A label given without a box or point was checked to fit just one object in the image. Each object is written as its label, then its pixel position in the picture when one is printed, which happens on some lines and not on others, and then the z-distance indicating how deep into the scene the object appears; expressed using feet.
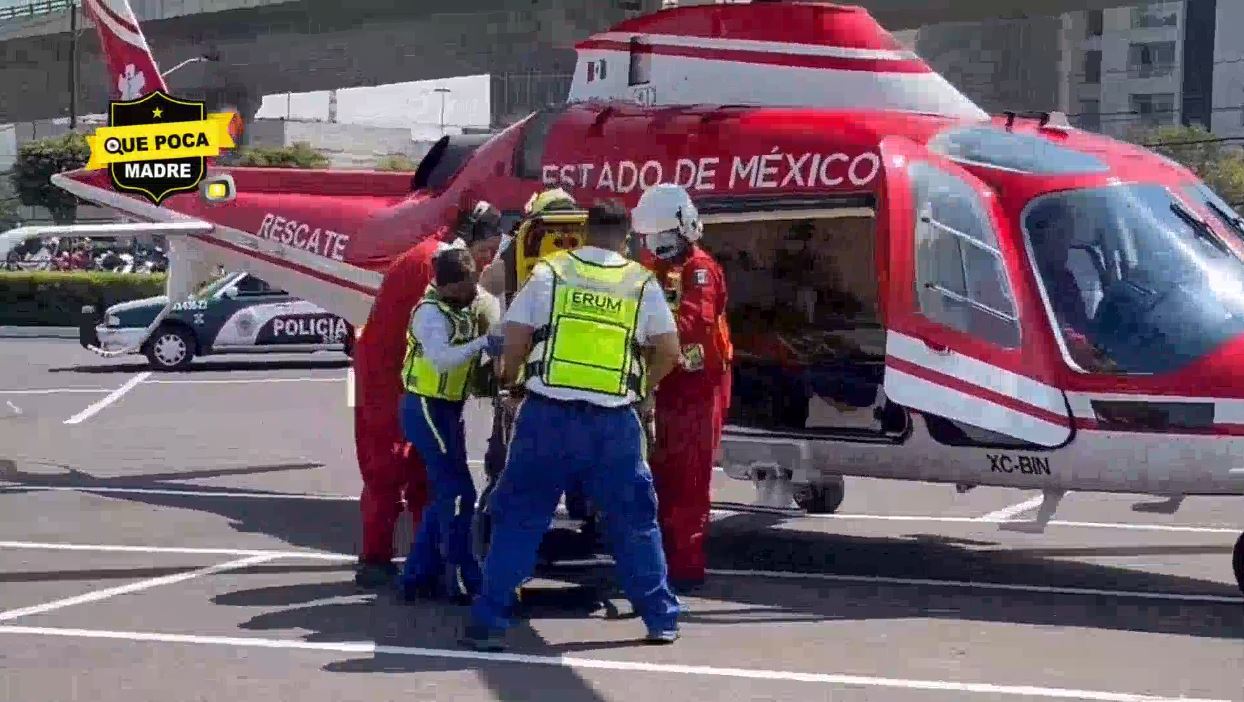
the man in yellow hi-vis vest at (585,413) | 24.26
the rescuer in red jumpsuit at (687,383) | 28.71
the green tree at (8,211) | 276.39
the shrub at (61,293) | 125.70
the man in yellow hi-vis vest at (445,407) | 27.71
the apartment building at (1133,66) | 224.53
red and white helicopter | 27.86
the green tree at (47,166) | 197.57
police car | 83.61
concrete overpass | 160.35
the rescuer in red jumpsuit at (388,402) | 30.30
